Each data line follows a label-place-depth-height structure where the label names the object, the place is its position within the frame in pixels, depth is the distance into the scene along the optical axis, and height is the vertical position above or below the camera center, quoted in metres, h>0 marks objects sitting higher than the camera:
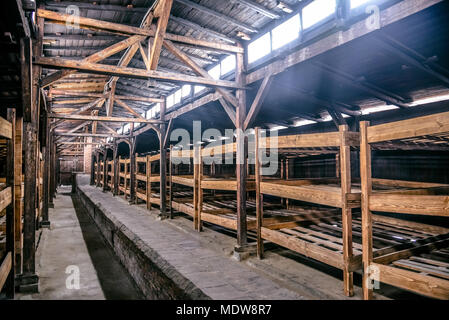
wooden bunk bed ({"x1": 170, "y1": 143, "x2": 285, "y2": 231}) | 5.70 -1.13
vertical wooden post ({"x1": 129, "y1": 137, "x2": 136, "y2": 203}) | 12.25 -0.46
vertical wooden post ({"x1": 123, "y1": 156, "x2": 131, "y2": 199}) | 13.45 -0.76
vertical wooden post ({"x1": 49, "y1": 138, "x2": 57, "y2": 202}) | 14.34 -0.54
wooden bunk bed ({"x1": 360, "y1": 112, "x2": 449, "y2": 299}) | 2.47 -0.61
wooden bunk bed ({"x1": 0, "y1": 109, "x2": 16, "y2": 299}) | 3.33 -0.42
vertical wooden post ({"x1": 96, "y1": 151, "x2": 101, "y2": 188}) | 22.23 -0.29
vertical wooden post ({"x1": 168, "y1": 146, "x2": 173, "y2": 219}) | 8.56 -0.79
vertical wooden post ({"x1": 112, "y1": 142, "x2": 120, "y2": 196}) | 15.41 -0.36
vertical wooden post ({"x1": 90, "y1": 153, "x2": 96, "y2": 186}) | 25.65 -0.70
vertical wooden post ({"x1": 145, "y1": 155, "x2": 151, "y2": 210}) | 10.22 -0.50
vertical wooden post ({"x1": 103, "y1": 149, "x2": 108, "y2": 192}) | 18.50 -0.53
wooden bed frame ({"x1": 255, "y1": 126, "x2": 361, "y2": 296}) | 3.27 -0.48
